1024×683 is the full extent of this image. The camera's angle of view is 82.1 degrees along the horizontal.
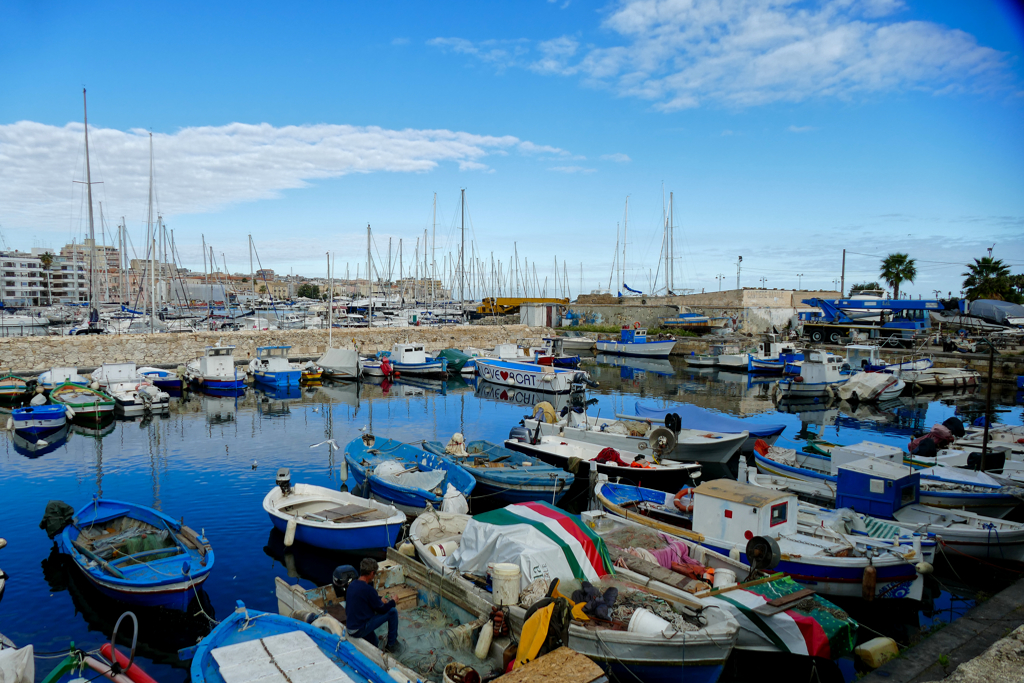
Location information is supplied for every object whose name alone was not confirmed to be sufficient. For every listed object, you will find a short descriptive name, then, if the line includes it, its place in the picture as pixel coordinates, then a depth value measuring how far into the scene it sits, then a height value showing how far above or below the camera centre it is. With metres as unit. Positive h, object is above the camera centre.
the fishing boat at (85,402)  26.58 -4.76
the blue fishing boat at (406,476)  13.58 -4.46
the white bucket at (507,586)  7.79 -3.80
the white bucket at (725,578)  8.66 -4.12
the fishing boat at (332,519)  11.80 -4.61
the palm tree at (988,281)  51.78 +2.01
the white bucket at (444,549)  9.90 -4.25
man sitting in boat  7.16 -3.79
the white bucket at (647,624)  7.25 -4.00
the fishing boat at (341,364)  40.81 -4.51
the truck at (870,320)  50.97 -1.63
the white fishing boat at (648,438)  17.69 -4.48
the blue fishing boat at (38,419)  23.47 -4.90
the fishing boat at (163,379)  34.19 -4.68
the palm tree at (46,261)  97.19 +6.17
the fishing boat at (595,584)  7.16 -4.04
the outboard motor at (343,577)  8.14 -3.85
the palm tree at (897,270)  60.91 +3.37
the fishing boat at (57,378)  30.47 -4.20
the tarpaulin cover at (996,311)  45.20 -0.60
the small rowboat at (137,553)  9.18 -4.45
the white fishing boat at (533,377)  36.72 -4.94
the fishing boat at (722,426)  20.69 -4.41
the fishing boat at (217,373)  35.00 -4.47
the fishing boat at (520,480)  15.10 -4.63
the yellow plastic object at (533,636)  6.87 -3.96
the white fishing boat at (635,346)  56.38 -4.37
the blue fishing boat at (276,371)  36.94 -4.60
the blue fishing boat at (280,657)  6.06 -3.89
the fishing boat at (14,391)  29.84 -4.78
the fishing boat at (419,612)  7.26 -4.42
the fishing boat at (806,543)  9.72 -4.22
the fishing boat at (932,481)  12.99 -4.29
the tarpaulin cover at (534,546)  8.19 -3.53
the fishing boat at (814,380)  37.16 -4.99
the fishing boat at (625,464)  16.45 -4.70
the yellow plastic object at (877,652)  8.12 -4.86
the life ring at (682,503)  12.48 -4.32
